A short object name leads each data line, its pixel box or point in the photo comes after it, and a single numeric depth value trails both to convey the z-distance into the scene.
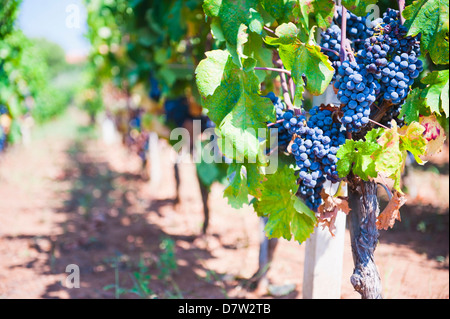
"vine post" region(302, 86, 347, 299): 1.99
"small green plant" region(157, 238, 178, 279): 3.03
